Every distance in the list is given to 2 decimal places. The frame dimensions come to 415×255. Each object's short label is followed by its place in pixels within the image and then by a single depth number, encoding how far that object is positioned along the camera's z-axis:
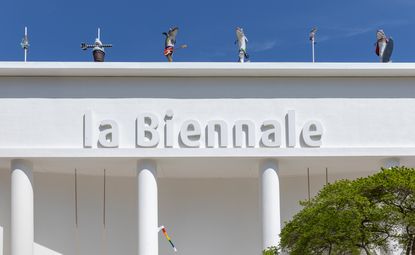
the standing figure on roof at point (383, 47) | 23.77
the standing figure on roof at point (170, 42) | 23.78
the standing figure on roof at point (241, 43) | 23.73
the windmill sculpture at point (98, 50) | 23.00
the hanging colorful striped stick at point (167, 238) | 24.09
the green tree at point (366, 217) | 12.92
